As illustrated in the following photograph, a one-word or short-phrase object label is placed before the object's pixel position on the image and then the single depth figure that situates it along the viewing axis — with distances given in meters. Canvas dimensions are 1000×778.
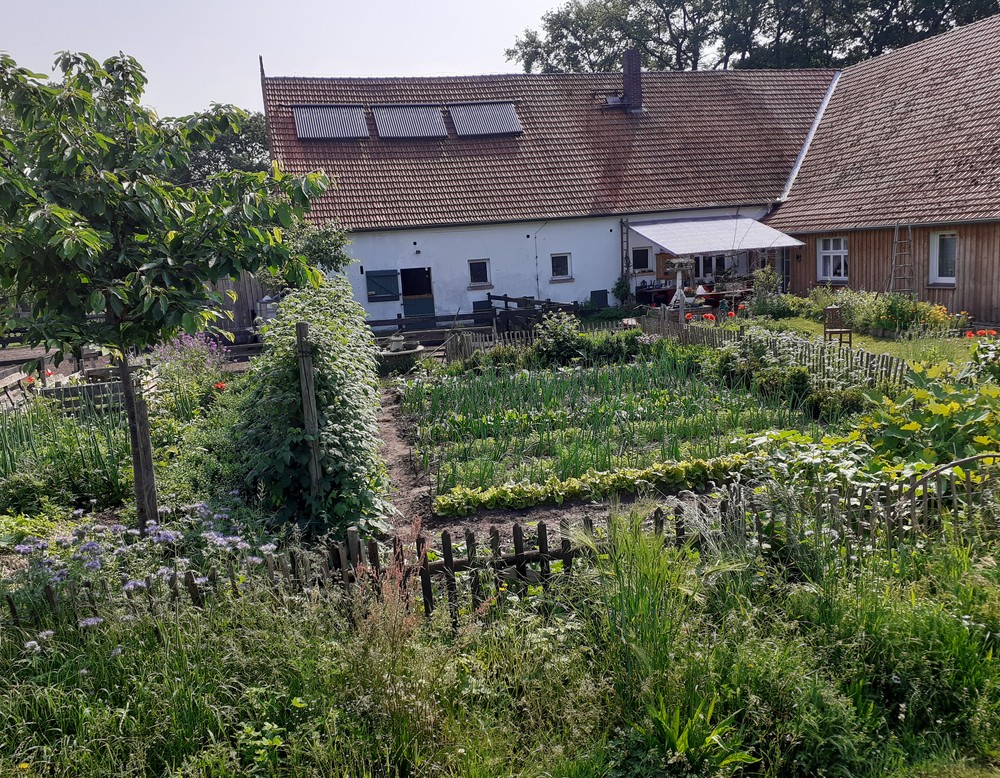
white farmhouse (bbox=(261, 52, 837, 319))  23.48
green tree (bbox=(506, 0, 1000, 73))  36.56
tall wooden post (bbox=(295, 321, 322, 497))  6.93
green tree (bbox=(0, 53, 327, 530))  5.23
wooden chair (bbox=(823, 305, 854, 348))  18.04
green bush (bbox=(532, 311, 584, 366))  15.37
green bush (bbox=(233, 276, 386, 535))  7.02
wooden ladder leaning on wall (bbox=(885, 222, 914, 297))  20.02
